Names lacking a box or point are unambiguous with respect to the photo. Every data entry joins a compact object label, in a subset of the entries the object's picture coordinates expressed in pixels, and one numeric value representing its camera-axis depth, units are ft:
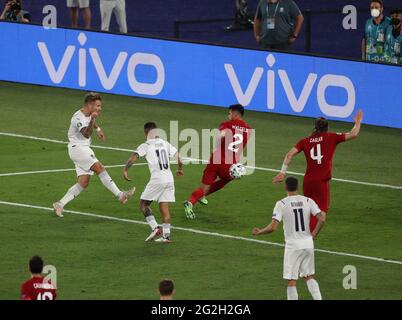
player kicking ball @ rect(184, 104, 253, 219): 76.84
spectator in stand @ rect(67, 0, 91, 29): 119.65
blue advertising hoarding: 100.99
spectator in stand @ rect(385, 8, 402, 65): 103.81
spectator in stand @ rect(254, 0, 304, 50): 106.32
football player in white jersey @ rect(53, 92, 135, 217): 75.87
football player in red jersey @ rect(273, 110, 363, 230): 69.36
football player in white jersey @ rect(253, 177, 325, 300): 59.52
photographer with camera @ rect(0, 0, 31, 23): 120.26
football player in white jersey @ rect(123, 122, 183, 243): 71.20
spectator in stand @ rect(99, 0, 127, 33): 118.62
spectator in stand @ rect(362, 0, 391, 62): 104.06
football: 77.15
